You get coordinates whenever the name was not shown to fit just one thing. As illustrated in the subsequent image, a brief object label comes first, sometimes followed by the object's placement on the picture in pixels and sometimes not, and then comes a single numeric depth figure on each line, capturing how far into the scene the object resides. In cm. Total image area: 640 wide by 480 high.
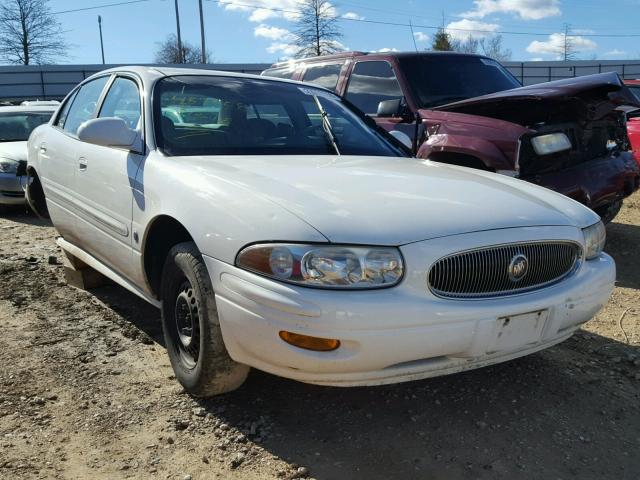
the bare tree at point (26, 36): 4262
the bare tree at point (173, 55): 4996
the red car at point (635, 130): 834
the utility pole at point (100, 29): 5641
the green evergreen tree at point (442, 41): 4517
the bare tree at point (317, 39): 3966
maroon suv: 478
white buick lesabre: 231
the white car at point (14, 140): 823
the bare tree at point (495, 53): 4956
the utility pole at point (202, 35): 3567
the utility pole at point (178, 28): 4086
